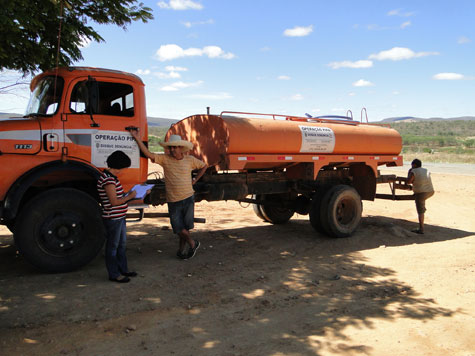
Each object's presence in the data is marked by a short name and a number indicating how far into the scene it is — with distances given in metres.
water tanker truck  5.36
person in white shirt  8.74
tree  5.83
